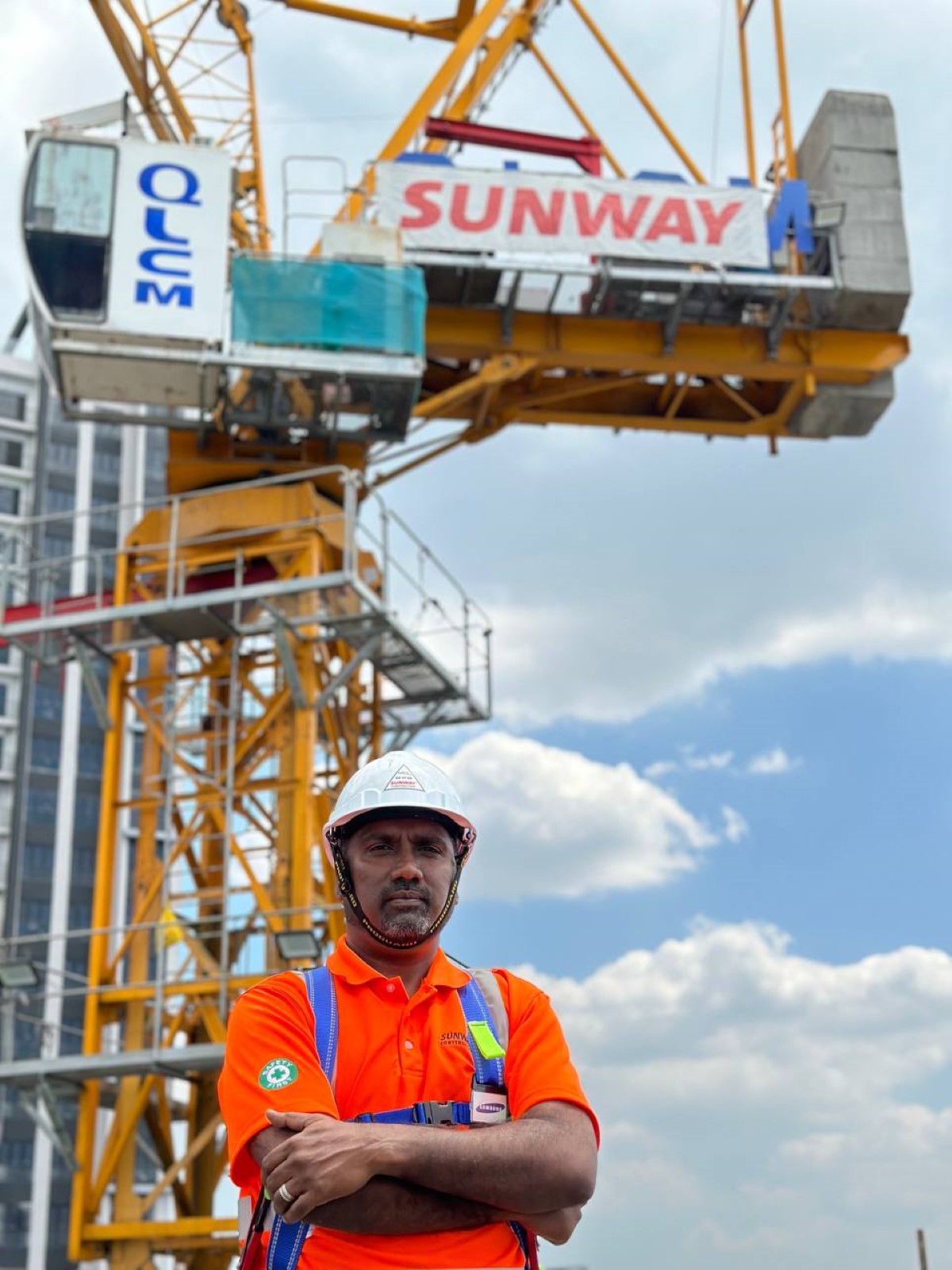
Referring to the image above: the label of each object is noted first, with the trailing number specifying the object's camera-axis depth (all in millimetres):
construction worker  3594
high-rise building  80500
